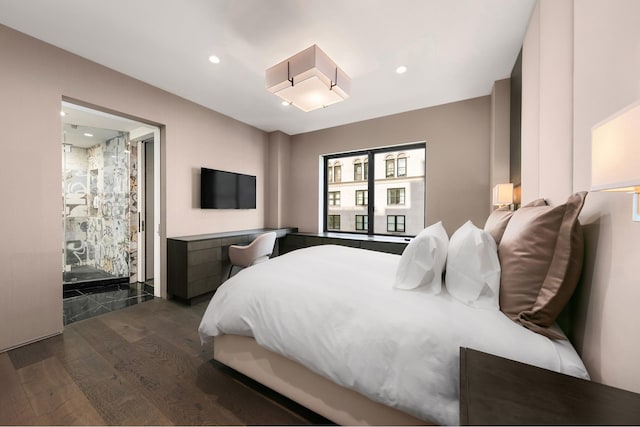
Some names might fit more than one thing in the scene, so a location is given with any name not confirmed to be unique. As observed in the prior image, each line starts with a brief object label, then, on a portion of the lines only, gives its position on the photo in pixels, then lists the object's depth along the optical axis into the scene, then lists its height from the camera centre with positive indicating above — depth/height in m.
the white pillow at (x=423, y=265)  1.30 -0.30
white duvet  0.93 -0.55
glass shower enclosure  3.64 +0.08
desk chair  3.04 -0.53
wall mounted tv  3.48 +0.35
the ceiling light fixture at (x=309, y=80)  2.03 +1.19
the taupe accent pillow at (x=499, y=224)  1.46 -0.08
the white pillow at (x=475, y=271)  1.15 -0.30
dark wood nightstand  0.58 -0.50
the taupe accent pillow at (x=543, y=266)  0.96 -0.23
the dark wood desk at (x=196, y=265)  2.87 -0.68
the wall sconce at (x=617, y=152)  0.48 +0.13
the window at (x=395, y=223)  4.41 -0.21
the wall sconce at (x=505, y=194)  2.27 +0.17
